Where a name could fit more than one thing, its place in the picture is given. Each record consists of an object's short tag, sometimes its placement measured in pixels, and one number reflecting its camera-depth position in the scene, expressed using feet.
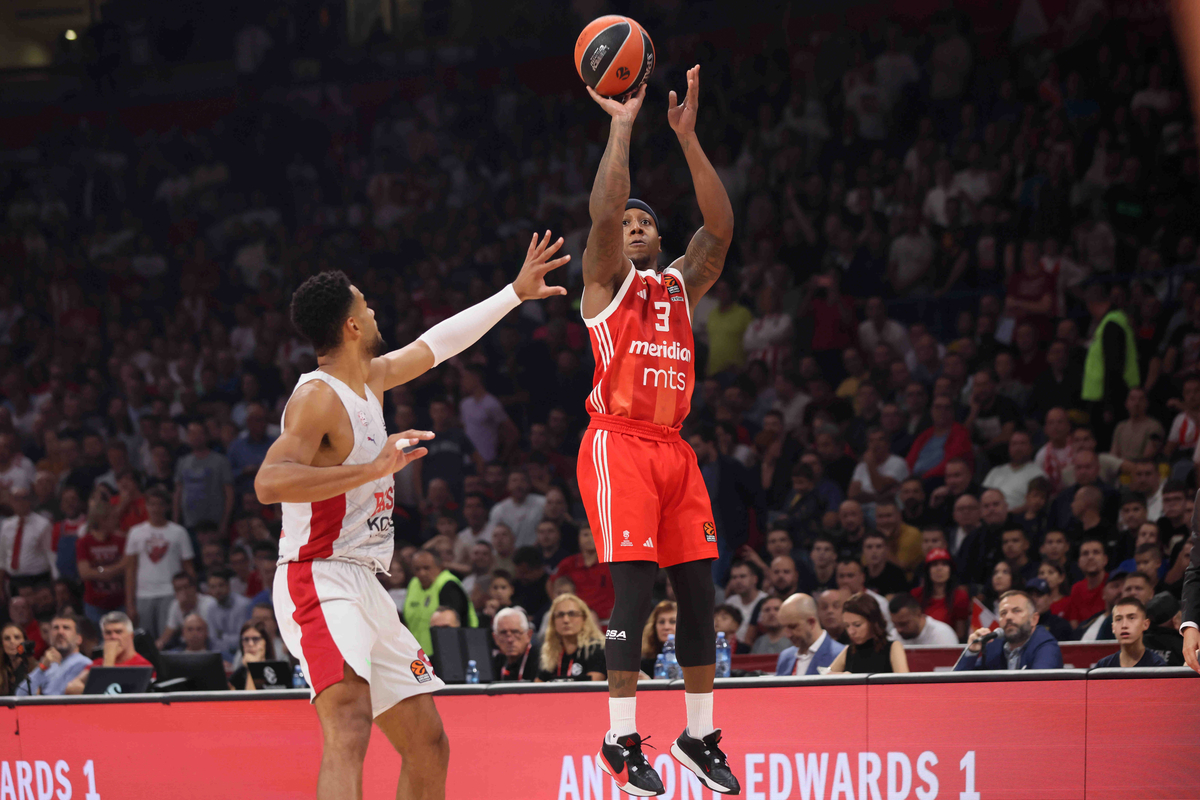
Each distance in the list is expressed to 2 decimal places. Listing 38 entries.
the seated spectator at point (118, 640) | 65.41
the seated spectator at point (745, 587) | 66.18
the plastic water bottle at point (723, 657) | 51.39
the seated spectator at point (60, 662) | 63.98
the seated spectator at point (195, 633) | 73.72
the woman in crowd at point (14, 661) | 61.90
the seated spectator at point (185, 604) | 79.15
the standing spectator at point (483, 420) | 88.07
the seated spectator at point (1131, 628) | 46.98
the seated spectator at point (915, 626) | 58.49
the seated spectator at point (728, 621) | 60.54
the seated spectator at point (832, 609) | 59.52
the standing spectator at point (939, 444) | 72.33
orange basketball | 34.65
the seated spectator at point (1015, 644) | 48.32
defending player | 30.53
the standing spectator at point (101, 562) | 85.51
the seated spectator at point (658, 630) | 56.39
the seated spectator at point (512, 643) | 59.98
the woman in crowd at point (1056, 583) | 59.11
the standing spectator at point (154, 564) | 83.20
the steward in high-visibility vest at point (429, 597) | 67.87
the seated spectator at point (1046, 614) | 57.26
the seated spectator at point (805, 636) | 55.06
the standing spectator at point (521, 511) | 79.30
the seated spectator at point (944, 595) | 62.03
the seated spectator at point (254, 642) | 65.16
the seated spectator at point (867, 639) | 51.49
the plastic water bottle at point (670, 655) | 53.93
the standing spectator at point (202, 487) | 89.40
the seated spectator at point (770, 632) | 60.64
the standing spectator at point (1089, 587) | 59.36
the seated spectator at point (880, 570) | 64.44
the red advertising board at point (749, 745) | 39.47
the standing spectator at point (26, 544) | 87.97
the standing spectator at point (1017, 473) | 68.54
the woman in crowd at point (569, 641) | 57.31
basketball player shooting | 34.12
